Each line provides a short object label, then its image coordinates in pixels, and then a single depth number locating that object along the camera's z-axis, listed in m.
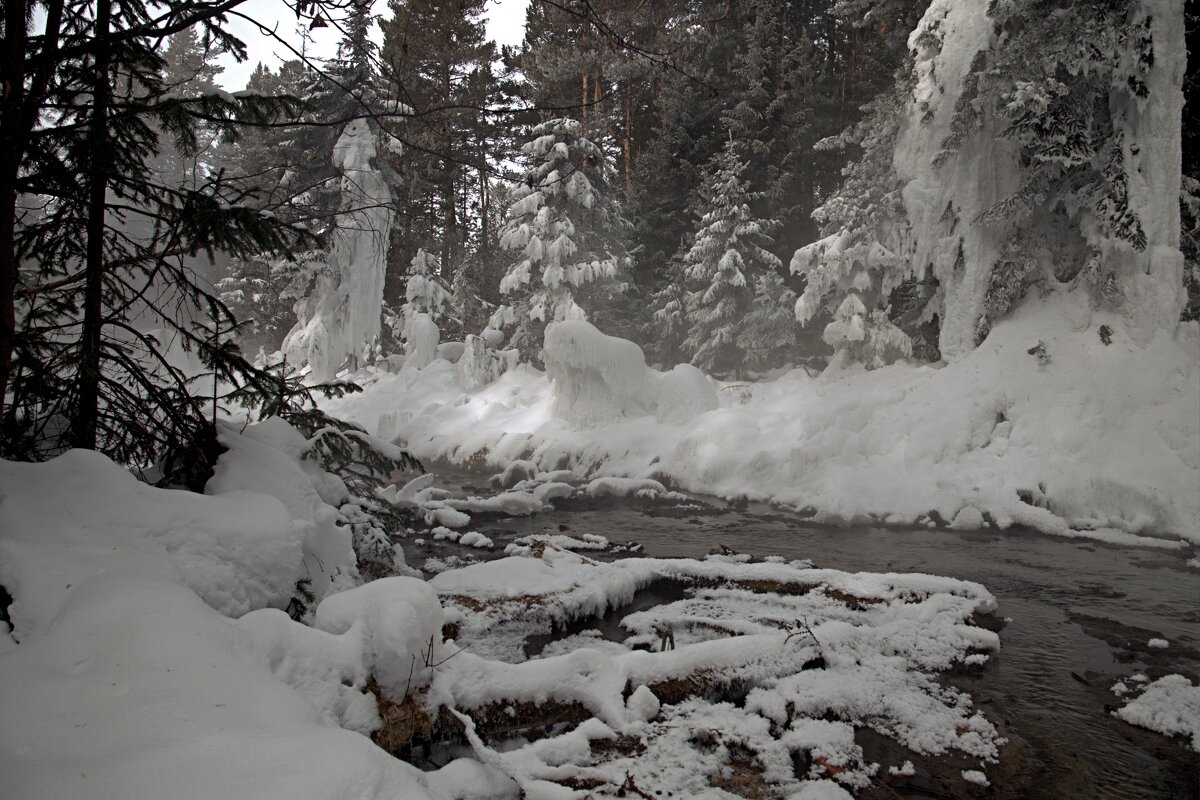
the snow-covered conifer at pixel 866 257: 14.75
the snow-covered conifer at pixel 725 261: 18.84
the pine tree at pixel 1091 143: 10.64
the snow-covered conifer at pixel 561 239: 19.41
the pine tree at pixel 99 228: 3.07
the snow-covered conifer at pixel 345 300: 20.50
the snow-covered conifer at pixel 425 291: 24.00
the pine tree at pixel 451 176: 21.00
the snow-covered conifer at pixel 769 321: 18.58
